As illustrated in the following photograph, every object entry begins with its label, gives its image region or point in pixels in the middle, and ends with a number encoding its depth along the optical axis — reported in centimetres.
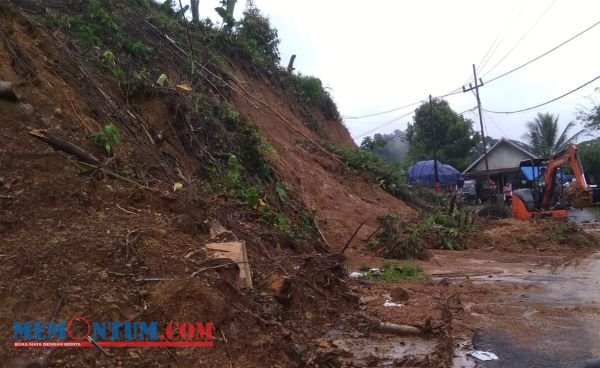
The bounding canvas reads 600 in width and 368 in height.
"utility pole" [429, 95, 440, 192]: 2874
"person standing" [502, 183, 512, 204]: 2514
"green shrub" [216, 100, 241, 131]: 1103
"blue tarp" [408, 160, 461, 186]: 3234
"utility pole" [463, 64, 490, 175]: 2970
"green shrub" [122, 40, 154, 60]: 1036
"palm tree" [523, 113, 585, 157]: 3728
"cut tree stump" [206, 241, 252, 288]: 464
